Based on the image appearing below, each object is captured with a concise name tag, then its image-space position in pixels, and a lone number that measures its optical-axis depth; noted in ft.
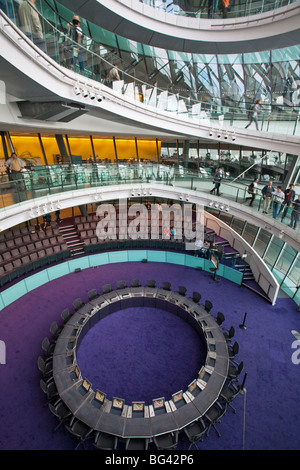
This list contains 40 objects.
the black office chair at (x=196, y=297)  36.17
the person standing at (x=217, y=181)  46.01
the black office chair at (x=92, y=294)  36.11
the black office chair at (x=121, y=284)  38.65
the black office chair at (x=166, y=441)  19.98
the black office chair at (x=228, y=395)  23.53
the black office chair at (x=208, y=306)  34.59
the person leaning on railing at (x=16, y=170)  33.47
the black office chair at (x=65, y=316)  31.55
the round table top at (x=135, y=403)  20.90
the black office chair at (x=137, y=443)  20.24
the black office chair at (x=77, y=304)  33.98
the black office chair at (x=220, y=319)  32.24
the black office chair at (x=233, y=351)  27.98
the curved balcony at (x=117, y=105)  22.62
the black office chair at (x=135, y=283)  38.96
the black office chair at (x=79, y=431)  20.03
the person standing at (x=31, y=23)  21.39
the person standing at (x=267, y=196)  37.93
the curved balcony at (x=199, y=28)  32.81
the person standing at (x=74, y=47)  28.27
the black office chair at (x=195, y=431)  20.45
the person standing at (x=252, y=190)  40.78
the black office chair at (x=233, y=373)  25.65
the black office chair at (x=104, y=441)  19.84
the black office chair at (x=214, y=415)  21.78
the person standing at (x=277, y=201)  36.22
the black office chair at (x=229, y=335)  30.14
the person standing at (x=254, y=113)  39.68
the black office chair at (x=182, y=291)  37.58
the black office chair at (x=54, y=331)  29.75
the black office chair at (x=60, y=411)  21.29
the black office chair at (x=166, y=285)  38.63
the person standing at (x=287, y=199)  34.88
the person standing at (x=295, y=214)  33.09
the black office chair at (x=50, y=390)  23.10
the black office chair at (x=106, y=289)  37.36
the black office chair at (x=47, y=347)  27.24
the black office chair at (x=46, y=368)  24.75
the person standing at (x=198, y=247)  48.65
